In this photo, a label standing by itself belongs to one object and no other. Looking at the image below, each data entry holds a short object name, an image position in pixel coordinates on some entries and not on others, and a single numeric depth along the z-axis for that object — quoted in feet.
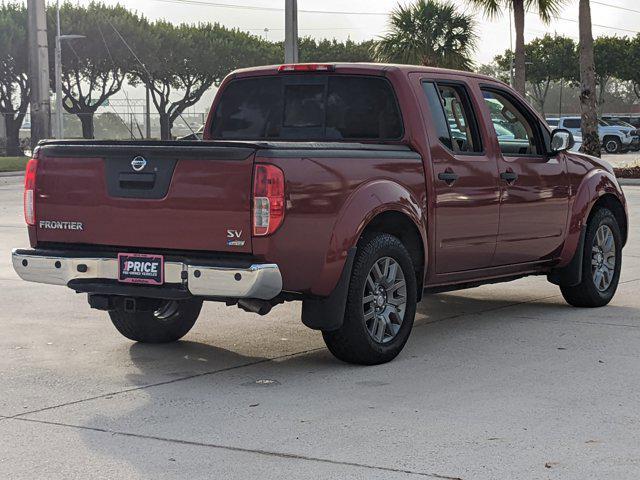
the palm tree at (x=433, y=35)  166.09
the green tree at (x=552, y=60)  287.07
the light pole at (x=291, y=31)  71.20
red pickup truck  22.93
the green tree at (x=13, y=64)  206.94
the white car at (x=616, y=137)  195.42
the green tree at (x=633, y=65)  271.08
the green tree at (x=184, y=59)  227.20
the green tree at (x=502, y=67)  316.81
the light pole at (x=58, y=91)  150.20
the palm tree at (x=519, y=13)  120.26
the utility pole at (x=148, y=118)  154.70
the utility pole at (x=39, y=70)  127.34
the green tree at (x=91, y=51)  219.20
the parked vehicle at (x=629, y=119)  207.76
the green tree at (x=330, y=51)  278.46
